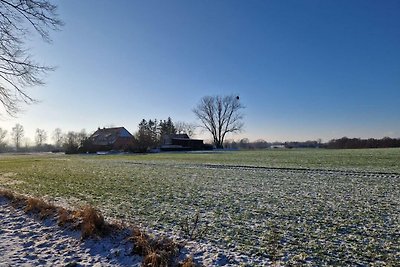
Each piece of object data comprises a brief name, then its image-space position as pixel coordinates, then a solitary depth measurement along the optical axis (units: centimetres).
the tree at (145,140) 6081
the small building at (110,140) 6494
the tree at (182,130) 10325
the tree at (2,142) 10664
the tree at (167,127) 10298
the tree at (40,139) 14175
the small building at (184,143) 7586
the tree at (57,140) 13758
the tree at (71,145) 6512
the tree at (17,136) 13060
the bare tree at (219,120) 8506
